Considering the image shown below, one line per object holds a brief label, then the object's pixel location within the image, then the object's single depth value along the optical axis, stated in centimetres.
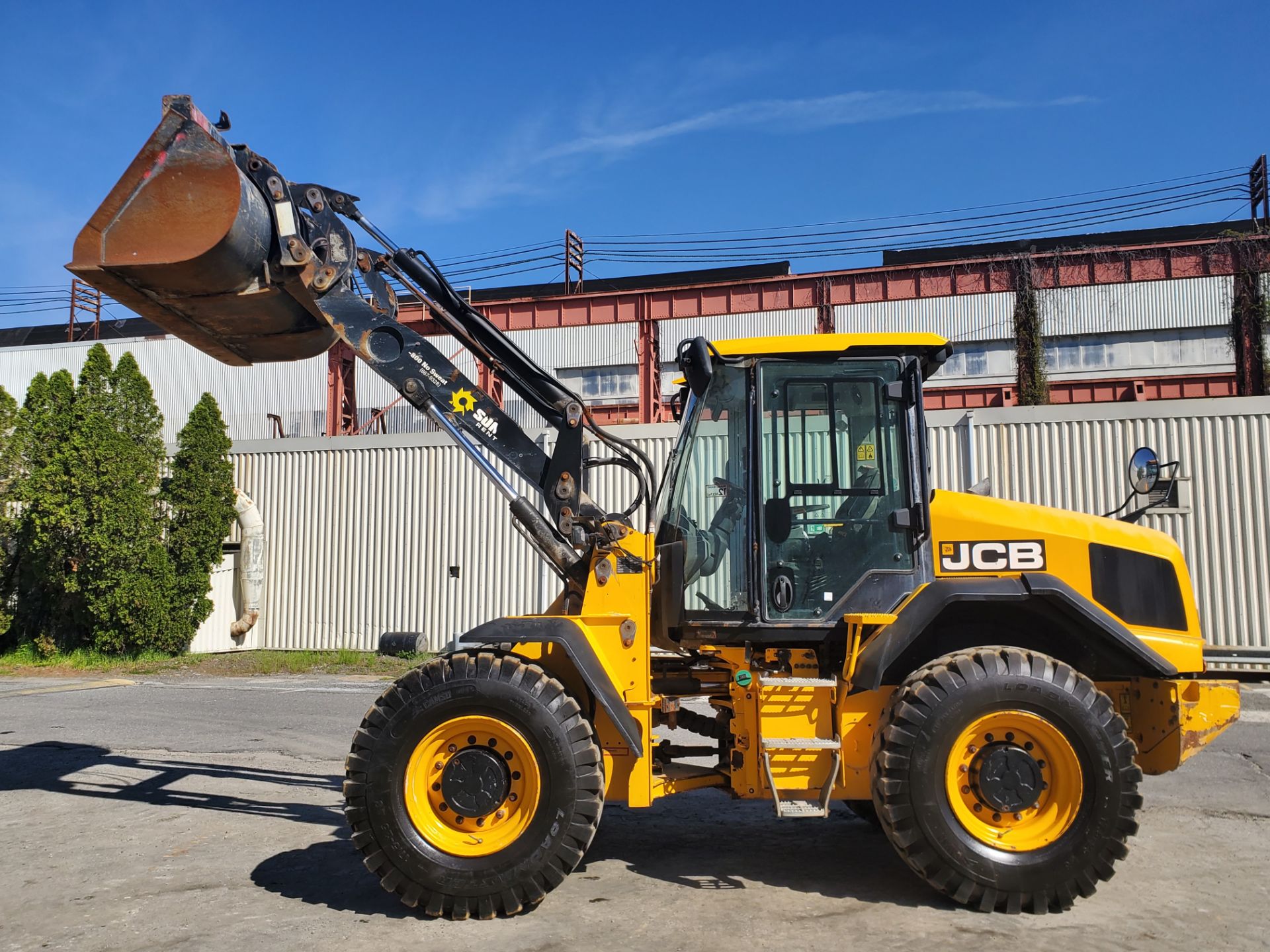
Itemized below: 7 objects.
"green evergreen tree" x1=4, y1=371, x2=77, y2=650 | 1723
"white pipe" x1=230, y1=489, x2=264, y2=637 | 1927
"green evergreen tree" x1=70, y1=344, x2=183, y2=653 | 1728
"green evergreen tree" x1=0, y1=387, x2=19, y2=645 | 1852
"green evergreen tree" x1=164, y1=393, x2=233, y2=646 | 1820
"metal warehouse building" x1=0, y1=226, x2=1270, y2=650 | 1596
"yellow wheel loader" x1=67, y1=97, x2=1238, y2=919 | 468
